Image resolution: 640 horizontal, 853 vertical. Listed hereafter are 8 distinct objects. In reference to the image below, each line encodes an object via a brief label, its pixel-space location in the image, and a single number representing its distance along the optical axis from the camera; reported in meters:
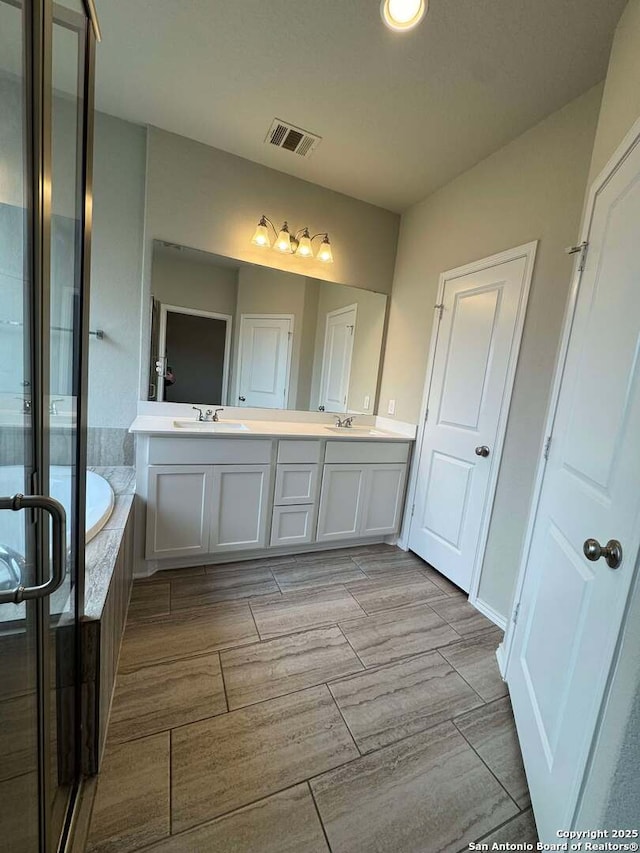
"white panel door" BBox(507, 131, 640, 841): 0.80
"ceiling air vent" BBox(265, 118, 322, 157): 2.04
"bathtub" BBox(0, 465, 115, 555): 0.63
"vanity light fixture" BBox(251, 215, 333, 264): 2.40
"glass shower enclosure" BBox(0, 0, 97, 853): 0.57
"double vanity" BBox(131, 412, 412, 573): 1.96
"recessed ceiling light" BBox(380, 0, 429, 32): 1.30
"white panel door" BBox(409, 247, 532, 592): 1.96
